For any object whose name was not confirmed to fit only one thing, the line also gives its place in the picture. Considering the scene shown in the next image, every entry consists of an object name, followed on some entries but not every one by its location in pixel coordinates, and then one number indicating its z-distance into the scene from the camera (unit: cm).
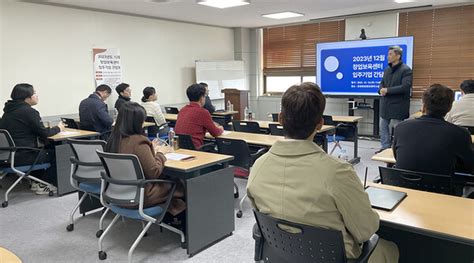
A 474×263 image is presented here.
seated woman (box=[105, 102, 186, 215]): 263
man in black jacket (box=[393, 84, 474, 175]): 235
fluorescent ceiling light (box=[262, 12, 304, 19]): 736
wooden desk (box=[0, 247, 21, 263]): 124
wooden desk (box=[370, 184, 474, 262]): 150
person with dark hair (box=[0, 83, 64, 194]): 420
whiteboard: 856
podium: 817
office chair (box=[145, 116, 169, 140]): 592
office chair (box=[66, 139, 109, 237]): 317
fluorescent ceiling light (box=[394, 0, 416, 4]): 641
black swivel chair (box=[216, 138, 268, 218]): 371
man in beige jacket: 139
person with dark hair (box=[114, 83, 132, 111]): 606
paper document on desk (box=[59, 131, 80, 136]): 460
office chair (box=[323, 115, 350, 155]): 581
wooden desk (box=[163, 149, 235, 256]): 282
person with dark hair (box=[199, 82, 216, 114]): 669
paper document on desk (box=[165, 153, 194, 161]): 299
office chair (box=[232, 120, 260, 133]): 489
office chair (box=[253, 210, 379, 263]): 141
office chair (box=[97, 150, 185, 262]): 256
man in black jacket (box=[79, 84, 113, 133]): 511
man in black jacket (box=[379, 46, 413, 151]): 540
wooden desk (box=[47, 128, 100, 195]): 433
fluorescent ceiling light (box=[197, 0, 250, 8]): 601
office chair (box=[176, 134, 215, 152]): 393
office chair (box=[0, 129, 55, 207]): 404
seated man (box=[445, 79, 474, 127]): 387
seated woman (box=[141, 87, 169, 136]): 598
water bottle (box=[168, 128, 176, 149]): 336
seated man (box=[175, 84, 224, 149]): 391
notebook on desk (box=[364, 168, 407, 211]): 175
